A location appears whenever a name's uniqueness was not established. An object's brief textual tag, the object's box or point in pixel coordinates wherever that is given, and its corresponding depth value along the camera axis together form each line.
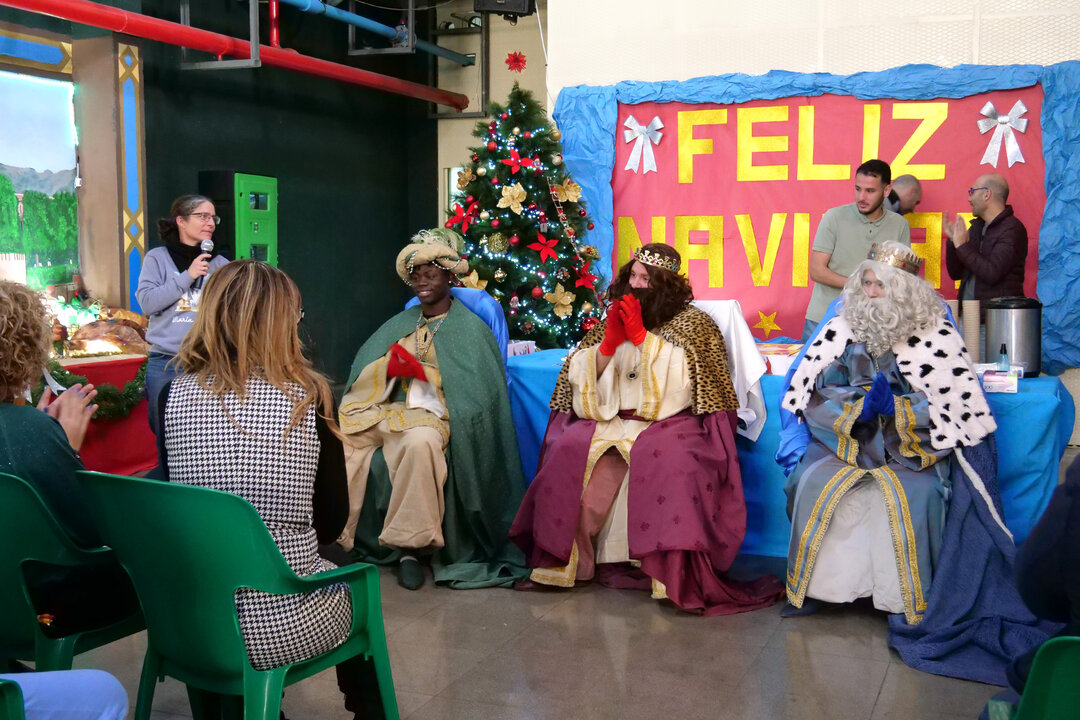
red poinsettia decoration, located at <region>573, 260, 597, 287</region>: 6.79
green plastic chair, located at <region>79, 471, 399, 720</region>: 2.14
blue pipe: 8.90
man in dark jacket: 5.70
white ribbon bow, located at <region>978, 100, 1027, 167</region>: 6.38
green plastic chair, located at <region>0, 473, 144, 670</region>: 2.32
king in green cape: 4.43
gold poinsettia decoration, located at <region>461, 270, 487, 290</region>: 6.42
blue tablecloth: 4.07
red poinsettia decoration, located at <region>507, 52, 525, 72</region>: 11.33
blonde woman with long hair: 2.38
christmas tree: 6.66
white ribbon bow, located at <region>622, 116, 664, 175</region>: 7.10
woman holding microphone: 4.58
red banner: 6.48
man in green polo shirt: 5.65
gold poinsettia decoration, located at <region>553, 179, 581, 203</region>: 6.86
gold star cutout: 7.08
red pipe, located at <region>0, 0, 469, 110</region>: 6.64
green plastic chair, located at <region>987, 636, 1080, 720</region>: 1.73
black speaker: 8.27
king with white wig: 3.60
